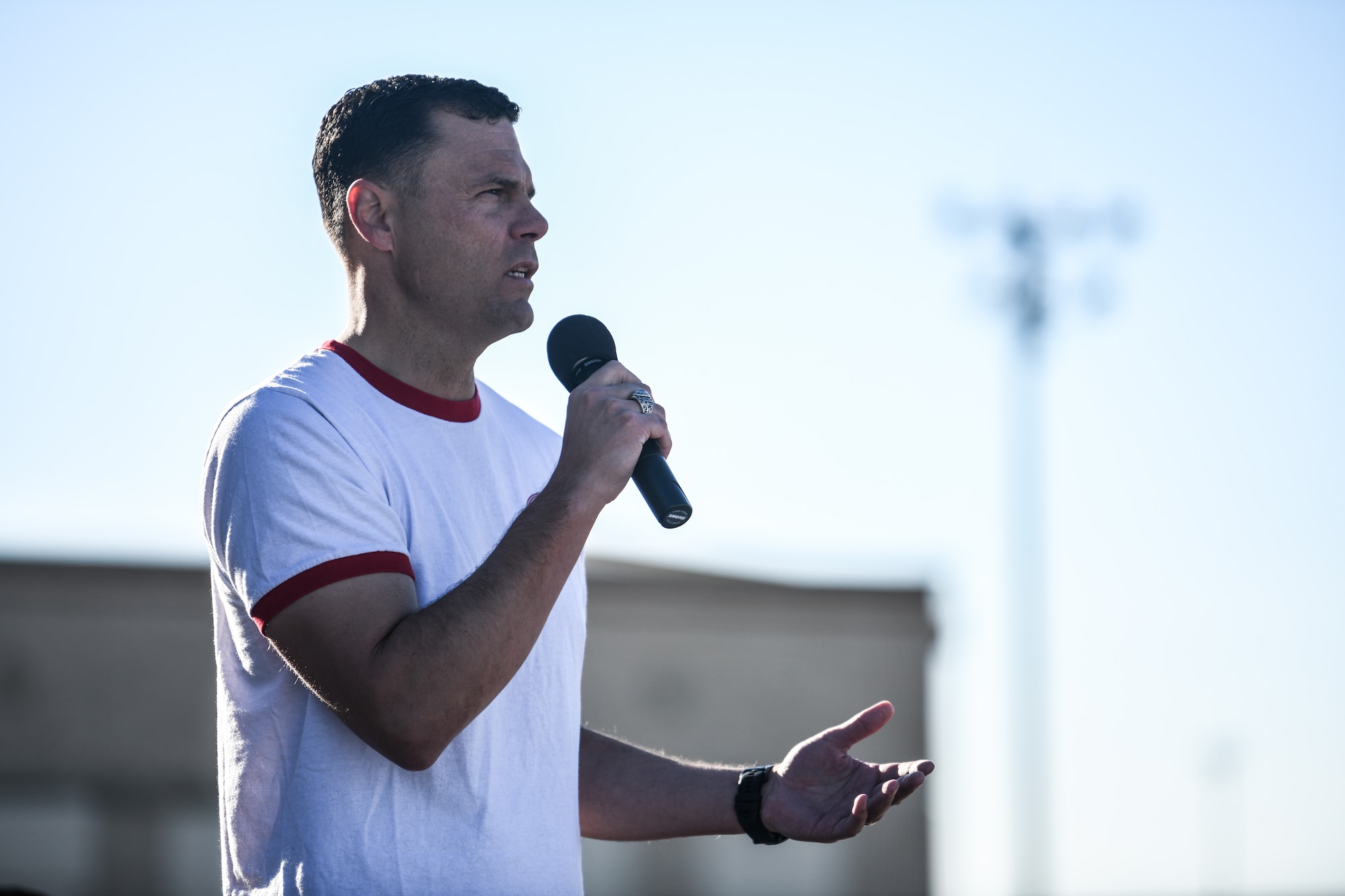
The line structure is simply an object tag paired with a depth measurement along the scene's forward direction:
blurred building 21.66
